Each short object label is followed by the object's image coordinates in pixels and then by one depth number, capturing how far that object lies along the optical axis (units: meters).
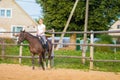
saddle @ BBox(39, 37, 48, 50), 15.89
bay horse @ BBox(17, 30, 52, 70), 15.92
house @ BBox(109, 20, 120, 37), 81.04
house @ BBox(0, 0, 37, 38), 54.94
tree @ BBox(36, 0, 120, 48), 40.72
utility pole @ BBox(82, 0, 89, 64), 17.12
